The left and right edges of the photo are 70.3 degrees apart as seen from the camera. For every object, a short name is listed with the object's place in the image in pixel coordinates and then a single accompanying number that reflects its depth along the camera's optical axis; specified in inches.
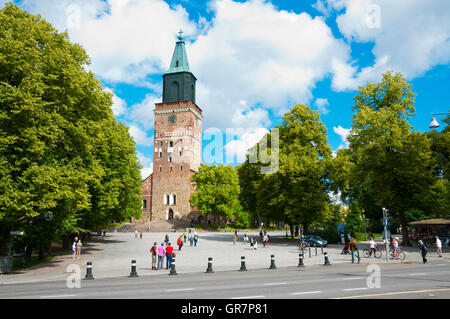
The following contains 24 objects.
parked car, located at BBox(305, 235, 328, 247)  1307.0
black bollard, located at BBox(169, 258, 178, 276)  656.9
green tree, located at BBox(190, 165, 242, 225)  2706.7
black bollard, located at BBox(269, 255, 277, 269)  724.9
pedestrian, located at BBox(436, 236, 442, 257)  920.5
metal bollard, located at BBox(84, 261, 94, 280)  612.0
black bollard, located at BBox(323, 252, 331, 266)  761.0
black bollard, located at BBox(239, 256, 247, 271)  701.3
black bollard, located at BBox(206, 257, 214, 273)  681.6
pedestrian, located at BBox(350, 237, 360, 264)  810.2
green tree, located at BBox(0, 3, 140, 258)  647.8
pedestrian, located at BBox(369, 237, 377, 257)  942.2
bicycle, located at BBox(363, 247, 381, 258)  959.0
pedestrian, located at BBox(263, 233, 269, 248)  1308.8
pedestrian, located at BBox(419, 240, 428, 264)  777.9
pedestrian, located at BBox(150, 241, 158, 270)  740.0
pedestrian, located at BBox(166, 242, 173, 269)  748.6
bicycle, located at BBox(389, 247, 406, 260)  874.8
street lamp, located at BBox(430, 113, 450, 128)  812.0
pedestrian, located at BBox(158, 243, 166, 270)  757.3
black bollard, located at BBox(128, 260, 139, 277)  644.1
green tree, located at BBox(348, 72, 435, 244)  1163.3
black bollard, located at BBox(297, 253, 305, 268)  734.8
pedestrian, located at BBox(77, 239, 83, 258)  995.9
